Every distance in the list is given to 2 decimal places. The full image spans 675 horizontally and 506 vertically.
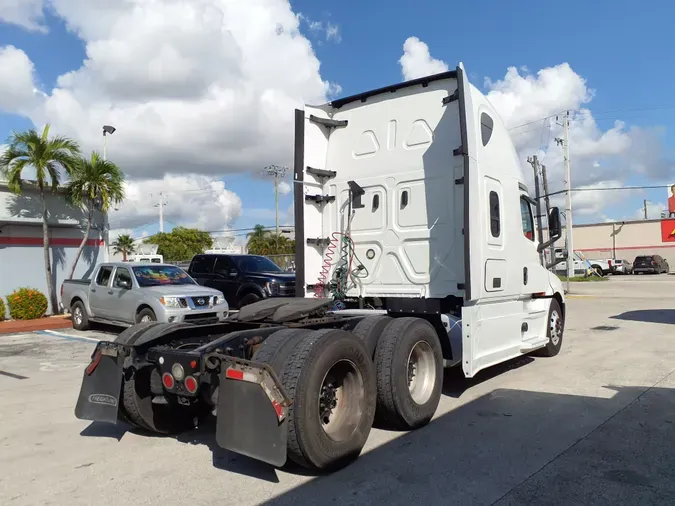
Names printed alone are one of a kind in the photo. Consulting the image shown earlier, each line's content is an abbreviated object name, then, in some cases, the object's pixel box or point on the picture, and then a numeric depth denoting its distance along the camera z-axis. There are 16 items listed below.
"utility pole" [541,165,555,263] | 30.36
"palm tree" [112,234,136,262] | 68.31
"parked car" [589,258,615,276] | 49.16
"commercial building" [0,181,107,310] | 16.44
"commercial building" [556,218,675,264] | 63.50
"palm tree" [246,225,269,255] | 66.13
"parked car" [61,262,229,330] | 11.55
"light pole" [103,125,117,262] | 19.08
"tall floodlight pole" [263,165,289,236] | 63.19
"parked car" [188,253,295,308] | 14.26
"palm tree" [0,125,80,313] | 15.77
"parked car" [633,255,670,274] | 50.12
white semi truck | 4.25
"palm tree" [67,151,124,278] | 16.98
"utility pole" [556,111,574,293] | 38.81
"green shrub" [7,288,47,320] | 15.58
